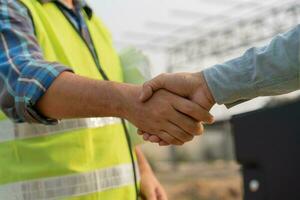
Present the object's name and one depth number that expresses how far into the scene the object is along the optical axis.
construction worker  1.74
